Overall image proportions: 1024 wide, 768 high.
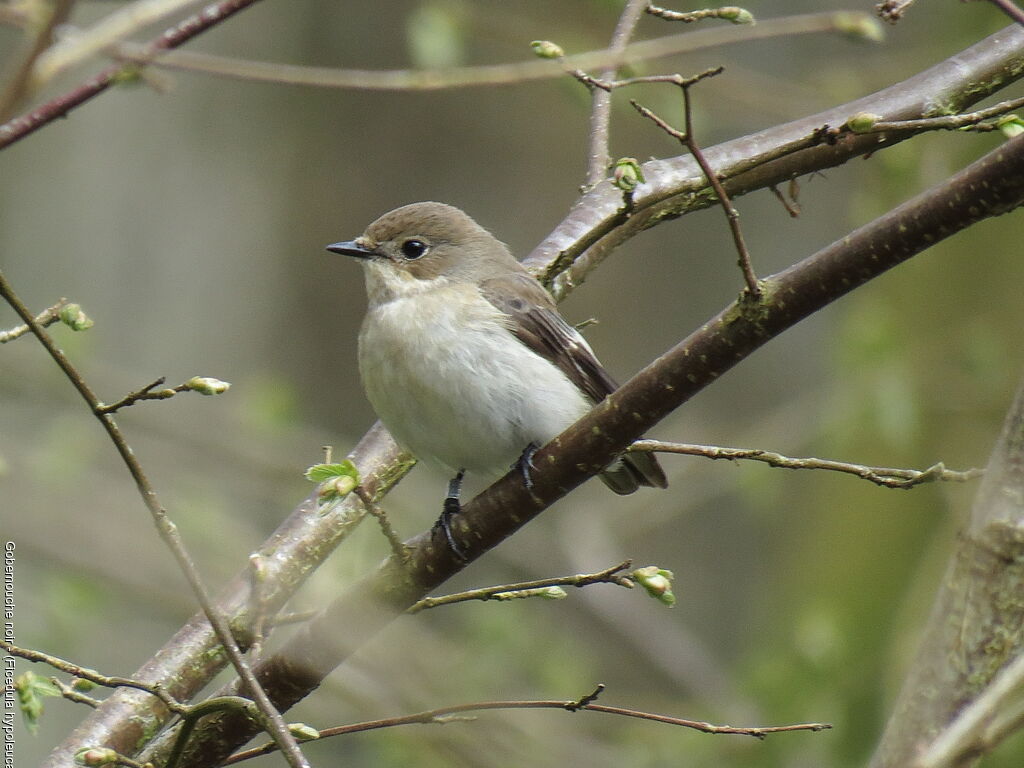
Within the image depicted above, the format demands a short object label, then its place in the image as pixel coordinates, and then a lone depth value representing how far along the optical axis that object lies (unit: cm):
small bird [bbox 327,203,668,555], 822
